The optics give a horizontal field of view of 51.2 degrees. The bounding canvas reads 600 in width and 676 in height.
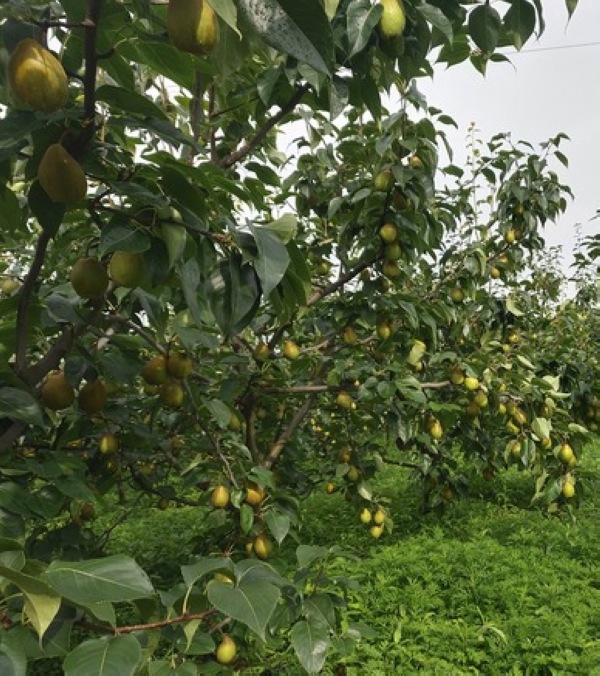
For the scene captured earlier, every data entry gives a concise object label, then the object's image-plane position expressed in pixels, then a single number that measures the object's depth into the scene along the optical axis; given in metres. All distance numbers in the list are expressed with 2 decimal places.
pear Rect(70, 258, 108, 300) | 1.02
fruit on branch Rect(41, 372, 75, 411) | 1.27
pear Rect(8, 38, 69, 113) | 0.73
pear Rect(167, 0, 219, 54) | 0.66
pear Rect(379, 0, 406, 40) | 0.87
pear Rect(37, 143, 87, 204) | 0.80
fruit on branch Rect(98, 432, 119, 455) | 1.68
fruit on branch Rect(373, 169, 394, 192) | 2.24
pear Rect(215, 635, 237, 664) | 1.49
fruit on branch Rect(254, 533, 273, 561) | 2.08
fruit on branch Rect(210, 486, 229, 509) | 1.93
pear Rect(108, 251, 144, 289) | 0.93
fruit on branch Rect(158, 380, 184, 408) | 1.62
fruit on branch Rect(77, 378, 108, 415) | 1.39
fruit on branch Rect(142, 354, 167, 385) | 1.56
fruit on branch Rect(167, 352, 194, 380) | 1.57
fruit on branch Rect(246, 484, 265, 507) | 1.96
